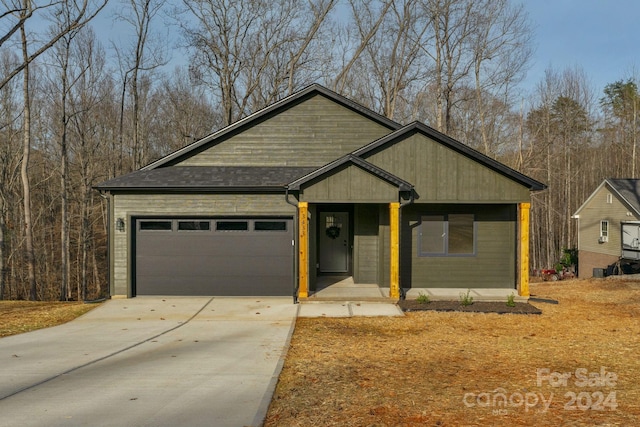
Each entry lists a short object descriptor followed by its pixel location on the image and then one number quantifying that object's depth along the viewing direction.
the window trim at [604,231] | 29.19
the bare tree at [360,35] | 28.77
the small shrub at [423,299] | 12.14
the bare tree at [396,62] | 29.20
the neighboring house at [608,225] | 26.64
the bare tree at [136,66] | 25.31
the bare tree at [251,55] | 27.61
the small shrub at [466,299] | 11.96
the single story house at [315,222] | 12.56
